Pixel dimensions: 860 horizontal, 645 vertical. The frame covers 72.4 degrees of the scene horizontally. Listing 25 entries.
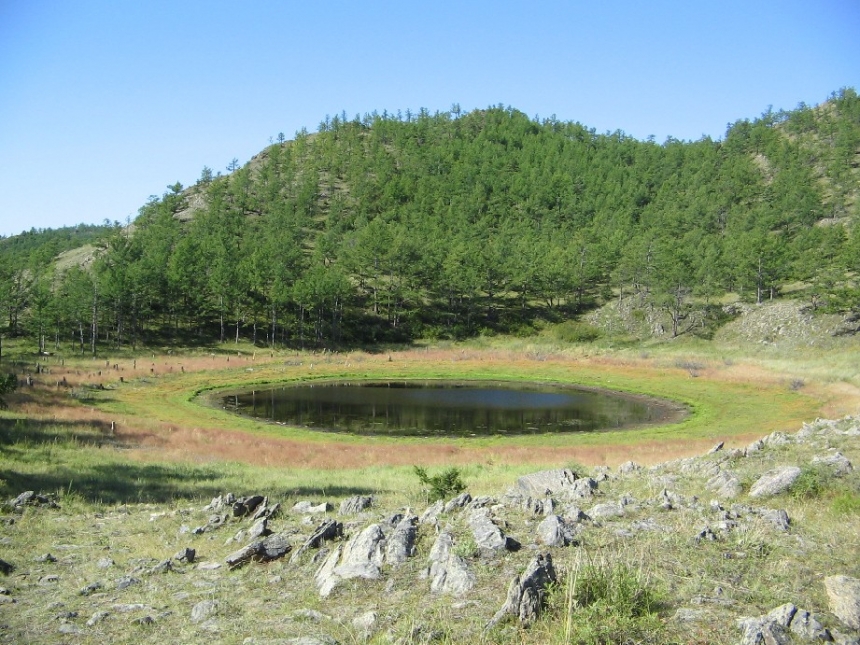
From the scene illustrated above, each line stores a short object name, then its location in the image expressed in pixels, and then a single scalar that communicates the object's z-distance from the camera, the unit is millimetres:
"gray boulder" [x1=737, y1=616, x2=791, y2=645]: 6867
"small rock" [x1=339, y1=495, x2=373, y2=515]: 15289
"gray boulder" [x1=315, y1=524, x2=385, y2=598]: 9516
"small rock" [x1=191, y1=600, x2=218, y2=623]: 8902
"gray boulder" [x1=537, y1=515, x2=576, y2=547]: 10102
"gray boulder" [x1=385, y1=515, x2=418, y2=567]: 9914
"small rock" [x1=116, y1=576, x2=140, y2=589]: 10453
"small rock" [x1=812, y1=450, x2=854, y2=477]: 14094
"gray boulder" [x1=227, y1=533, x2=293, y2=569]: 11141
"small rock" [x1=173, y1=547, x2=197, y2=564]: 11715
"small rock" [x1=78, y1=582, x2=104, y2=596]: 10203
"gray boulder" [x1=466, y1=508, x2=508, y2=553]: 9852
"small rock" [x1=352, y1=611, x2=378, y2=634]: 7992
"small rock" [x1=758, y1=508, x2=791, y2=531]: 10750
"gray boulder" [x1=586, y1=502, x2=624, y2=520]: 11845
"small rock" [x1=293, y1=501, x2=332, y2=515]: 15283
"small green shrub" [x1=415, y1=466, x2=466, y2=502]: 17594
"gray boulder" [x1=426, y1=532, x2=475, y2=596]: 8758
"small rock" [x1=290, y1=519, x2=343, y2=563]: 11167
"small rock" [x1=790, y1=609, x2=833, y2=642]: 7062
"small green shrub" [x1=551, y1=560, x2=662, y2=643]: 7086
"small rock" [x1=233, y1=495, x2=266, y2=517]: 15020
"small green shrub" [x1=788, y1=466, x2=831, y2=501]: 12891
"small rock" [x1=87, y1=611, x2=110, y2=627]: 8934
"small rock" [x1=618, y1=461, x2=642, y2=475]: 19772
